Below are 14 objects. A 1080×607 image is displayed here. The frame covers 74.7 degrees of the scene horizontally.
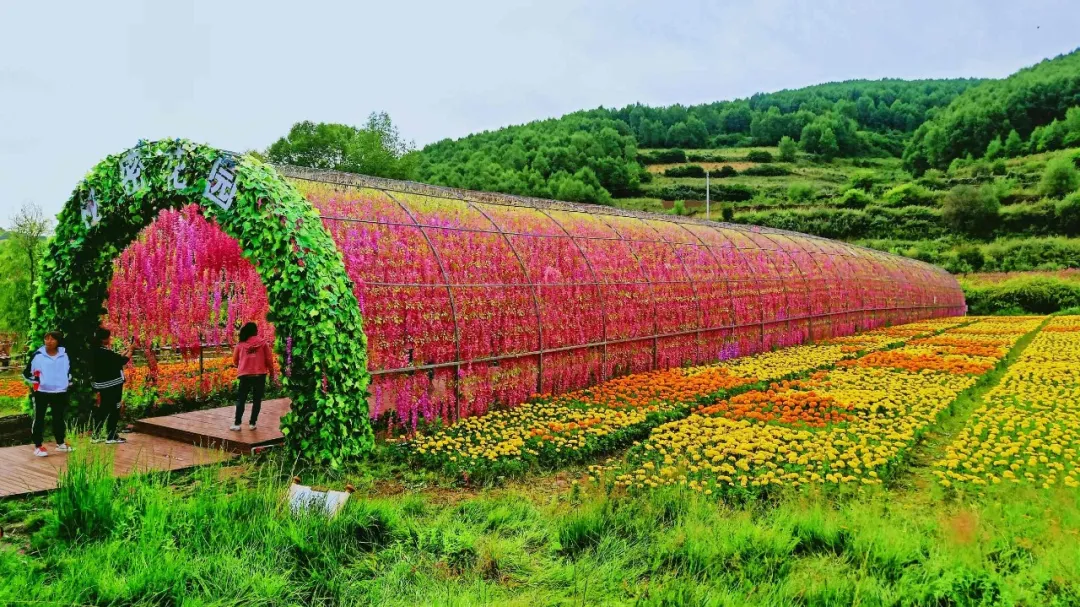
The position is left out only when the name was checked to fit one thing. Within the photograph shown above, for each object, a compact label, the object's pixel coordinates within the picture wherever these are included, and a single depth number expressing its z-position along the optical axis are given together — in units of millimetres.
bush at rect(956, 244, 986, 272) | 45469
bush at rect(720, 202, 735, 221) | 56850
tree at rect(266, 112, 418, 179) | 61031
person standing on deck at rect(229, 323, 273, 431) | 8711
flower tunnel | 7312
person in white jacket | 7723
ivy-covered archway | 7176
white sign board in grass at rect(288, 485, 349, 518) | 5449
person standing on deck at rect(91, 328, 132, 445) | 8234
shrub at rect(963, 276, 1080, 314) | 34344
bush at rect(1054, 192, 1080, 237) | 50125
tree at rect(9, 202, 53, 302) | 23328
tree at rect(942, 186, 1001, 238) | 52781
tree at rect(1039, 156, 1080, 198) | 57219
